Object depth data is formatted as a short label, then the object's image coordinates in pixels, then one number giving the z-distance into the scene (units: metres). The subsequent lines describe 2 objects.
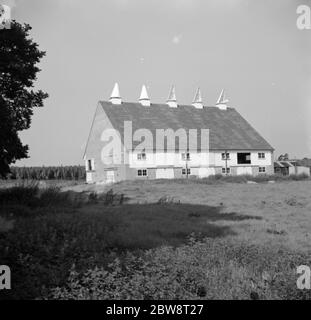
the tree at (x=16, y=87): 14.51
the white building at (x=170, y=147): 43.41
